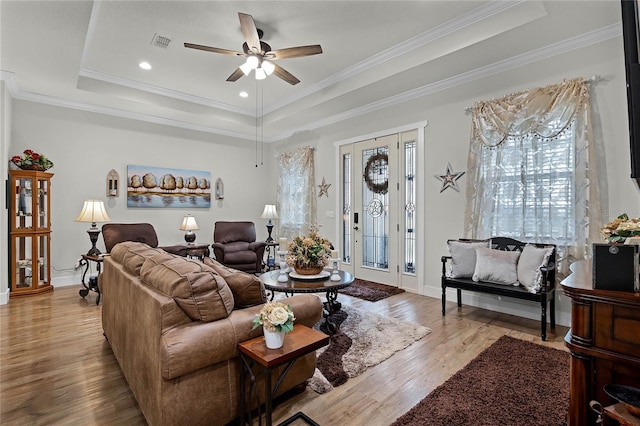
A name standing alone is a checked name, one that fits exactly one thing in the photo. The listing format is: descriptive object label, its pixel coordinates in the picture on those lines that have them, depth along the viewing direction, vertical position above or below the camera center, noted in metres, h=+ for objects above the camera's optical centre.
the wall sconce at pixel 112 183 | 5.48 +0.50
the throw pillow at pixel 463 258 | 3.67 -0.56
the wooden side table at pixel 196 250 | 5.30 -0.67
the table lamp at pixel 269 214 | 6.45 -0.06
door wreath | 5.19 +0.68
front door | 4.90 +0.03
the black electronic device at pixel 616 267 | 1.12 -0.21
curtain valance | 3.29 +1.13
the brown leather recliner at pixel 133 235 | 4.61 -0.37
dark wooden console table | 1.10 -0.49
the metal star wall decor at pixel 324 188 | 6.17 +0.45
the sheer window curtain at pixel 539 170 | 3.23 +0.46
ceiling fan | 2.97 +1.64
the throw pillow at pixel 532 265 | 3.11 -0.56
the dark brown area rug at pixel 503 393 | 1.86 -1.24
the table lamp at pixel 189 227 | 5.60 -0.29
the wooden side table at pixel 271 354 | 1.51 -0.71
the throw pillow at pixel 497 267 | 3.32 -0.61
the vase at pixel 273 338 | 1.59 -0.65
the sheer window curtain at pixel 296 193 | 6.46 +0.40
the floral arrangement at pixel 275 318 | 1.56 -0.54
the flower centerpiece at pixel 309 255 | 3.36 -0.47
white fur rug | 2.40 -1.22
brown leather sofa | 1.53 -0.67
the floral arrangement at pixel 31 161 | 4.44 +0.73
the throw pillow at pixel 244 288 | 1.92 -0.48
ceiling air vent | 3.63 +2.02
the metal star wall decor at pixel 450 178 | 4.26 +0.45
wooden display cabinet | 4.37 -0.29
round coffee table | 3.02 -0.74
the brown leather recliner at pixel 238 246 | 5.38 -0.62
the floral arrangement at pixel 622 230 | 1.38 -0.09
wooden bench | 3.00 -0.81
